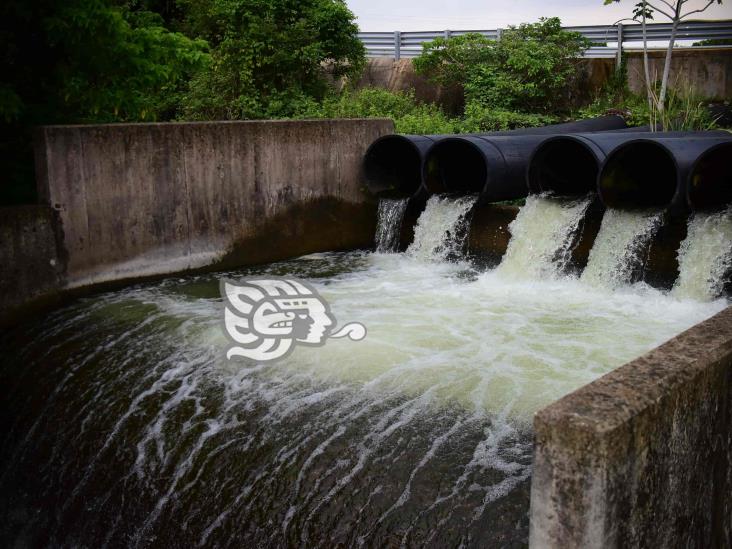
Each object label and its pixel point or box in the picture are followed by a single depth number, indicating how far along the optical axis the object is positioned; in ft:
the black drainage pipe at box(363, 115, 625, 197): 33.30
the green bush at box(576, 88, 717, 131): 34.32
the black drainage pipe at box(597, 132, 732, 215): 23.27
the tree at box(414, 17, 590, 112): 46.32
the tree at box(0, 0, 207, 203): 26.07
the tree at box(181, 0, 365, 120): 46.50
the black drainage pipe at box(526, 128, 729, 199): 26.66
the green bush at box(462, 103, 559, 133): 43.21
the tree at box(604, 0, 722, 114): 39.83
